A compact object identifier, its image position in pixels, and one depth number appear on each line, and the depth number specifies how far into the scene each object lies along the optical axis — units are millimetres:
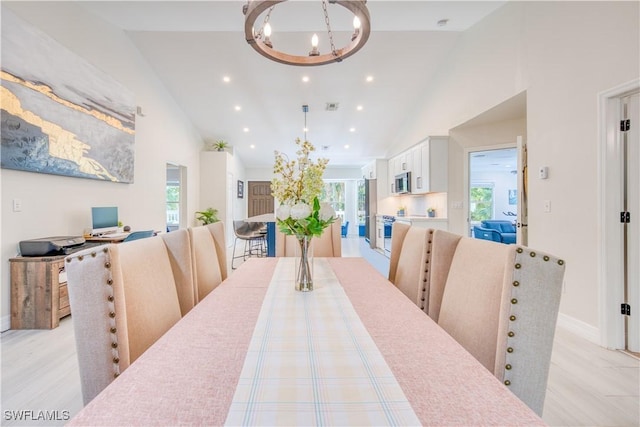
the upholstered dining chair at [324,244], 2541
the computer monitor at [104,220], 3234
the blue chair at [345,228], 9406
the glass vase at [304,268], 1374
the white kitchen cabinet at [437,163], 4547
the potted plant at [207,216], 6266
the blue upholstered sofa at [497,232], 6238
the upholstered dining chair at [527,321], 861
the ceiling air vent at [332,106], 5434
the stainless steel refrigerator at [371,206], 7191
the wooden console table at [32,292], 2441
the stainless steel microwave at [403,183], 5453
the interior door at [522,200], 3052
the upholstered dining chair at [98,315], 911
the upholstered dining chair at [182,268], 1450
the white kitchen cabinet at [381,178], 7078
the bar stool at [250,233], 5309
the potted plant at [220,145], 6848
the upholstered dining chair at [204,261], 1670
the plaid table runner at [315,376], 550
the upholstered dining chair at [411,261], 1494
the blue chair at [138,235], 2901
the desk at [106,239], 3070
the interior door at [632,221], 2088
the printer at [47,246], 2477
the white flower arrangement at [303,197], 1318
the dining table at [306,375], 553
